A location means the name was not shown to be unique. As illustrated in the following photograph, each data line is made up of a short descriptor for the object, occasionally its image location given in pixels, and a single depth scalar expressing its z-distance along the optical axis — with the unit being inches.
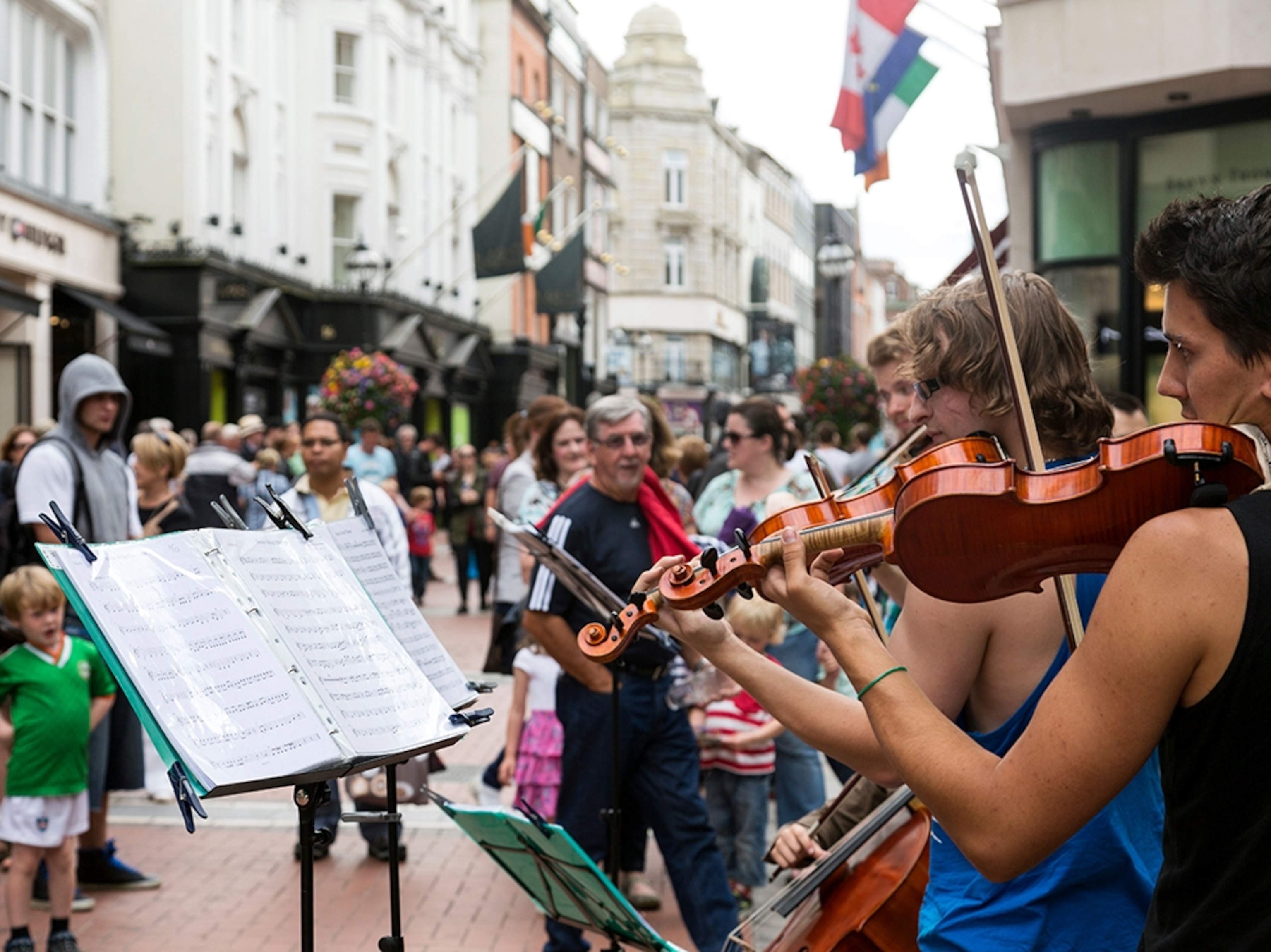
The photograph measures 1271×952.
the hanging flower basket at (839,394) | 1179.3
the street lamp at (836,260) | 1133.7
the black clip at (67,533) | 90.3
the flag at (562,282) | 1155.3
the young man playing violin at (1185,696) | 59.7
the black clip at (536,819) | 128.7
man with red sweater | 192.1
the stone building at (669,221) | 2514.8
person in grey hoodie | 242.2
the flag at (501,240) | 1066.1
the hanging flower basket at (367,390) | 816.3
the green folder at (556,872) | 128.6
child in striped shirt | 233.9
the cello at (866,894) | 106.6
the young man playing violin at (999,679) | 87.7
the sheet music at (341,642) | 97.3
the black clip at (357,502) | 126.0
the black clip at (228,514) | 108.7
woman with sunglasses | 261.1
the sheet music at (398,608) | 117.3
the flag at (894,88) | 430.9
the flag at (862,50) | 426.6
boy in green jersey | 207.3
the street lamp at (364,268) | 973.8
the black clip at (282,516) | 109.9
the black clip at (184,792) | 86.4
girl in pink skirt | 236.1
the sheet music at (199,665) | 86.9
